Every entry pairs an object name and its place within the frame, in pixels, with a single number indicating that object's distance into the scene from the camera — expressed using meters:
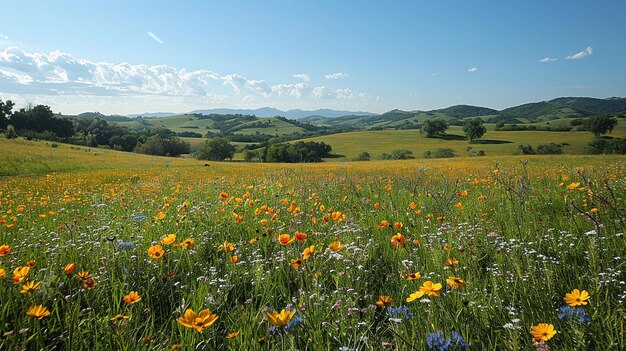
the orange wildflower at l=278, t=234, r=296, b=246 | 2.21
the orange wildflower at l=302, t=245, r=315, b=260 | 2.10
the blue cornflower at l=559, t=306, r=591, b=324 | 1.62
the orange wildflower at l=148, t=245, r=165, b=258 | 2.35
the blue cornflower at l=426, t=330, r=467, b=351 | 1.53
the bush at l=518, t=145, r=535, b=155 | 64.55
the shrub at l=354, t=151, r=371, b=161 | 70.30
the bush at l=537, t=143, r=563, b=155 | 60.75
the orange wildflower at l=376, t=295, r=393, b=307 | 1.57
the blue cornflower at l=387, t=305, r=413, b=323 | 1.83
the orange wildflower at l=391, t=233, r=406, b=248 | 2.37
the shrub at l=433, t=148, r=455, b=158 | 62.24
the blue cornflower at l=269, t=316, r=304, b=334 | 1.78
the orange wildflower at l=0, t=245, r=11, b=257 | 2.18
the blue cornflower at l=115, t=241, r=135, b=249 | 2.90
